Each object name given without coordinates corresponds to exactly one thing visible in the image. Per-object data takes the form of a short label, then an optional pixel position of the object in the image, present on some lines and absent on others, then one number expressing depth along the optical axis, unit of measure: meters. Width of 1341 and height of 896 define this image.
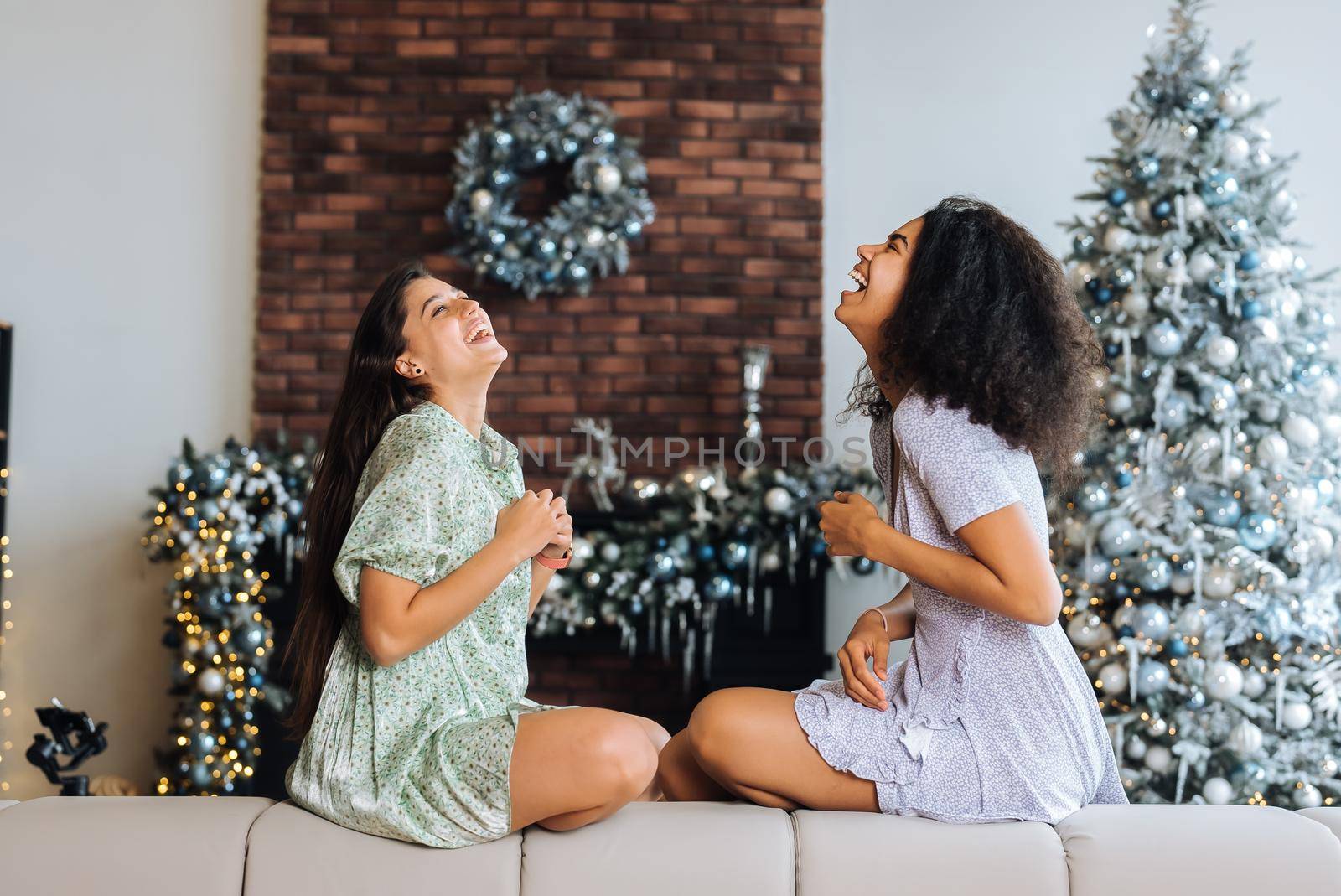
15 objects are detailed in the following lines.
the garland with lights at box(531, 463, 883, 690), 3.66
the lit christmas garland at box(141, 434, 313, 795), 3.64
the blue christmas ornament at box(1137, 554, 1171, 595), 3.14
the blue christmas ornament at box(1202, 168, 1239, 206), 3.26
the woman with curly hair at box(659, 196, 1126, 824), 1.56
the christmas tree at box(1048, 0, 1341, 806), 3.14
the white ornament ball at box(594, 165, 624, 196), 4.03
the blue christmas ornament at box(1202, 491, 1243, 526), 3.16
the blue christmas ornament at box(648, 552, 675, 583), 3.61
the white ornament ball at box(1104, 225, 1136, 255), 3.31
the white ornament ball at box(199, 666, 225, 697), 3.64
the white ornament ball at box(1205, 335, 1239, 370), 3.16
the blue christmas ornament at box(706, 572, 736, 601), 3.65
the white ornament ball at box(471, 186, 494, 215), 4.05
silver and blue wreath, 4.06
